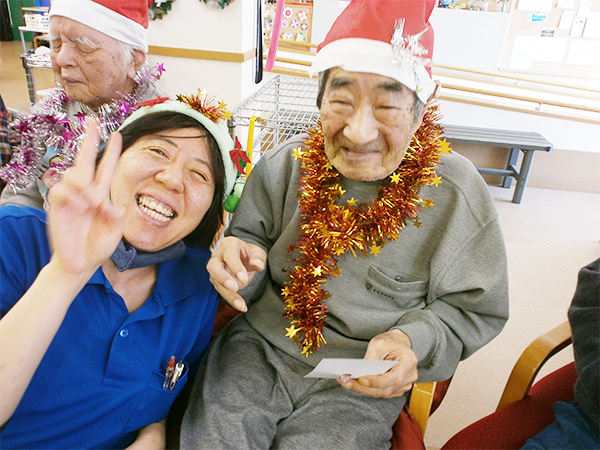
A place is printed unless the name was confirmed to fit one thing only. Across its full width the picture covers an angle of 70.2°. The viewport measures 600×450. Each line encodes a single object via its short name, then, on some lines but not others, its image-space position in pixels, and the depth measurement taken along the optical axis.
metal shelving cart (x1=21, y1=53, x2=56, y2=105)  2.13
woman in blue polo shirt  0.72
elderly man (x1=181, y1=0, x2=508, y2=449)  1.03
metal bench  3.83
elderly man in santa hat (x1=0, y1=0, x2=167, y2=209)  1.51
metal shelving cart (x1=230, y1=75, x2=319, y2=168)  1.74
